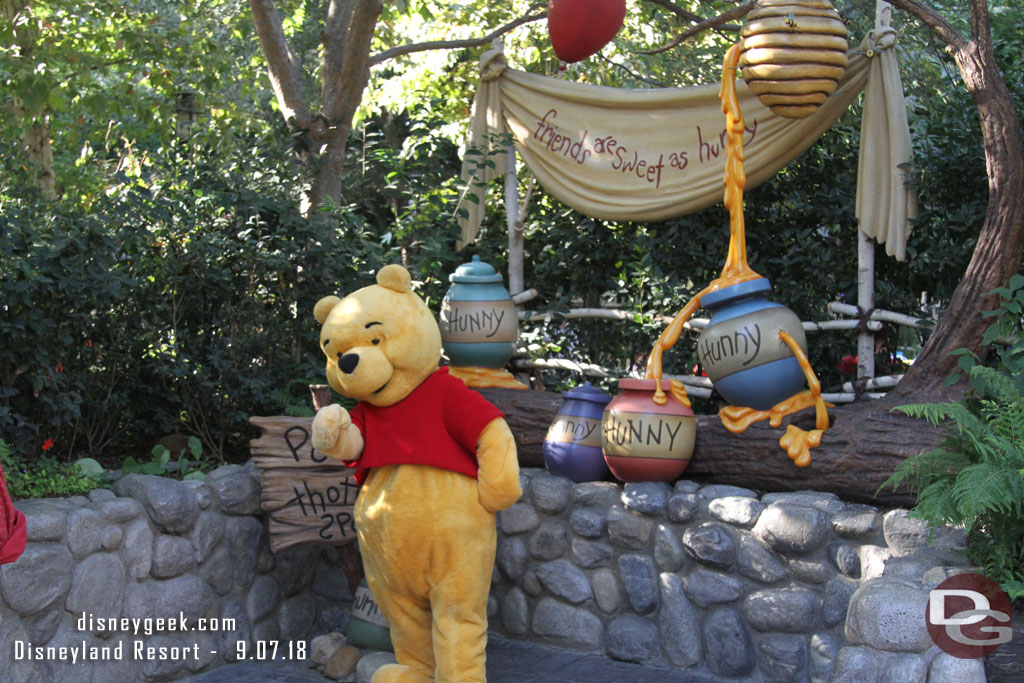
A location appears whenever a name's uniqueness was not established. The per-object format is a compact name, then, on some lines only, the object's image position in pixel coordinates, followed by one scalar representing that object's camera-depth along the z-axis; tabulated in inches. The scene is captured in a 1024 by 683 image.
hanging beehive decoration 165.5
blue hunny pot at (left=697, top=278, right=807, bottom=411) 172.6
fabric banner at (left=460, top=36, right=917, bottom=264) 203.3
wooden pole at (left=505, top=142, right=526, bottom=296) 239.5
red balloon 183.6
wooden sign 173.3
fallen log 156.2
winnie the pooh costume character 143.9
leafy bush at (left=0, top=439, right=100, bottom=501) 162.2
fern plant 124.8
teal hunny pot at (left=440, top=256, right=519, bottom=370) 207.2
